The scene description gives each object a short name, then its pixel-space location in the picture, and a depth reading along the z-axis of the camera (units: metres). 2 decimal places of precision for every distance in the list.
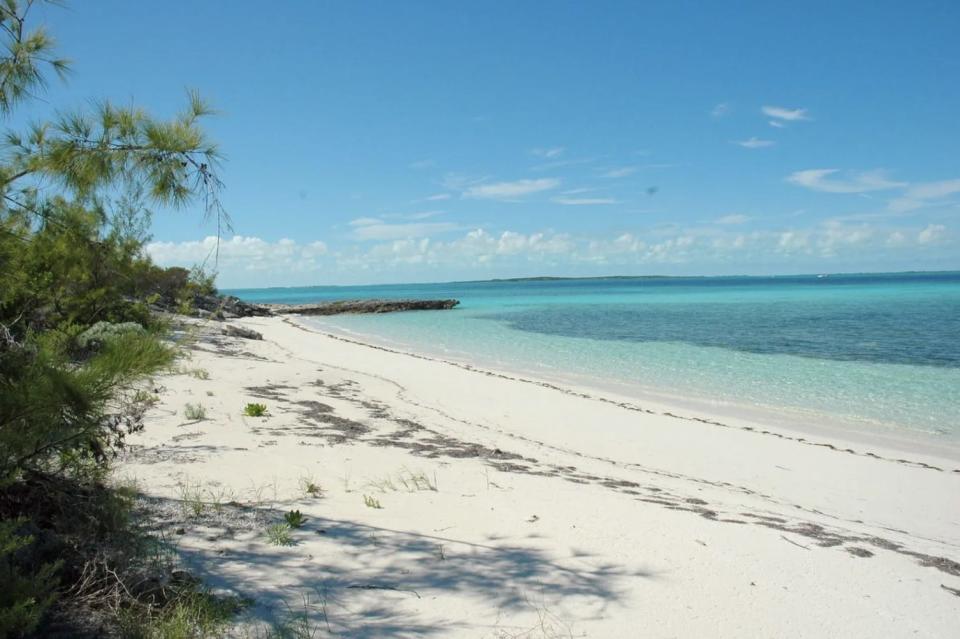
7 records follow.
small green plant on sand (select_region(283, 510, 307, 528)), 4.51
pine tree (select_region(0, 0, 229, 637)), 3.12
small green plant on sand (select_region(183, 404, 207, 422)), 8.41
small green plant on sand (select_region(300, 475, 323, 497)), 5.57
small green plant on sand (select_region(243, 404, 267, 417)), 9.12
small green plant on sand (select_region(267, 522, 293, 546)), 4.21
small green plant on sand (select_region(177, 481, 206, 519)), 4.66
